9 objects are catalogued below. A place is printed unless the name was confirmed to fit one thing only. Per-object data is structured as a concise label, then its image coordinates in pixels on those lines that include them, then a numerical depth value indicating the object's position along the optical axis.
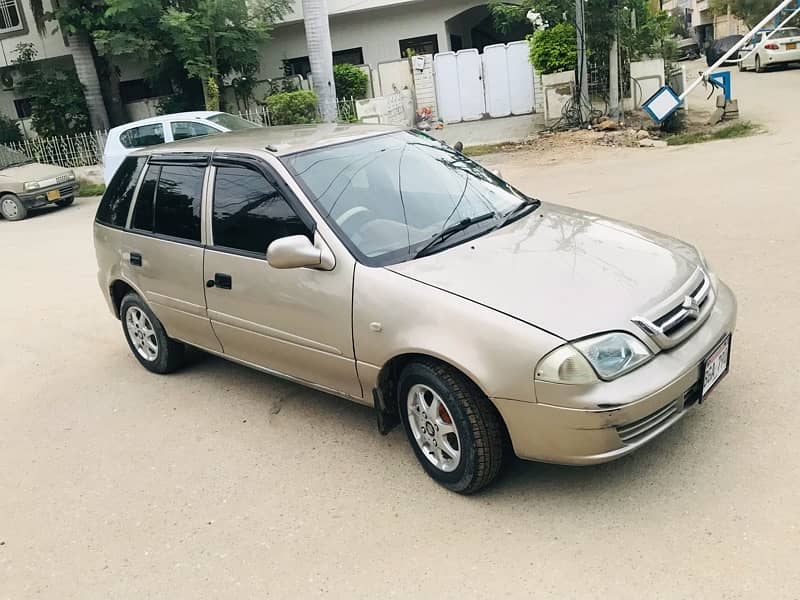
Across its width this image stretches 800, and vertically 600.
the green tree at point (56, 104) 21.17
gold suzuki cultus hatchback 3.08
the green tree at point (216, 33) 17.28
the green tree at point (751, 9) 37.06
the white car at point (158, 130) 13.12
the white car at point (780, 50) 24.75
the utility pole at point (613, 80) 15.10
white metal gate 19.45
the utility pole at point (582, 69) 14.46
